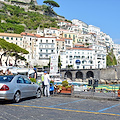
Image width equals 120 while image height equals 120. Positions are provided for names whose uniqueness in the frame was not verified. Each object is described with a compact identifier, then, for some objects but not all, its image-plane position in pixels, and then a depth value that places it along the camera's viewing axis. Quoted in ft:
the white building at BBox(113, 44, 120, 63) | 479.08
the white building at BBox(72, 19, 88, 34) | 444.55
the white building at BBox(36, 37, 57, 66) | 270.87
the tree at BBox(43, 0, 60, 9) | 447.42
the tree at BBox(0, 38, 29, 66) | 166.77
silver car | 33.42
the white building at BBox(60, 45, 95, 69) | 278.26
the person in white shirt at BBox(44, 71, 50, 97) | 44.96
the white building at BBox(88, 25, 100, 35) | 506.52
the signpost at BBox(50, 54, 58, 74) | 63.12
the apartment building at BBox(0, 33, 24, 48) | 265.48
